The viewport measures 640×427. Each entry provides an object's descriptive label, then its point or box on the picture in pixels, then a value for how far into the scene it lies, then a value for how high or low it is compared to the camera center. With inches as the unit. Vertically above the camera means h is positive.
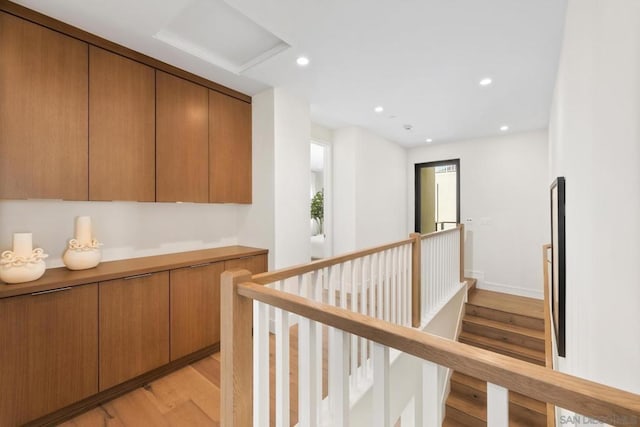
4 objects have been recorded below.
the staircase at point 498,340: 114.2 -66.0
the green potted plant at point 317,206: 234.1 +7.3
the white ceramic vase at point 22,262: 62.6 -10.5
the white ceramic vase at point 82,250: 75.6 -9.3
